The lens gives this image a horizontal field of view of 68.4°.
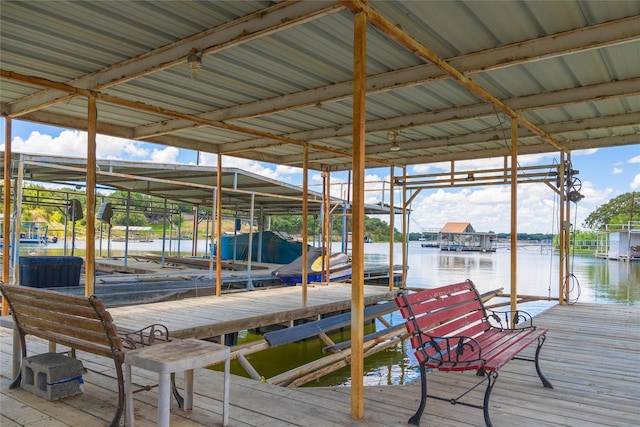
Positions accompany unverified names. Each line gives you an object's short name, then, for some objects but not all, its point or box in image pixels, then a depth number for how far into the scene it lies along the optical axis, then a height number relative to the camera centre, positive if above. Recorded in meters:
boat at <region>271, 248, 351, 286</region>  12.21 -1.04
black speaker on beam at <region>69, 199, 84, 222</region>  12.21 +0.48
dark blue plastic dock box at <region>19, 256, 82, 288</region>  8.28 -0.79
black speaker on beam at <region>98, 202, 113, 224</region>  12.45 +0.42
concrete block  3.50 -1.13
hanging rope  8.89 +0.31
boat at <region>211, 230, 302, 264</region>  17.23 -0.63
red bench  3.13 -0.81
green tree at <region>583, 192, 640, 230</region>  56.88 +3.17
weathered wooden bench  2.87 -0.65
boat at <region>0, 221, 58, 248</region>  23.67 -0.62
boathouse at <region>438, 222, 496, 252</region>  72.56 -0.79
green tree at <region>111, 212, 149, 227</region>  30.69 +0.57
